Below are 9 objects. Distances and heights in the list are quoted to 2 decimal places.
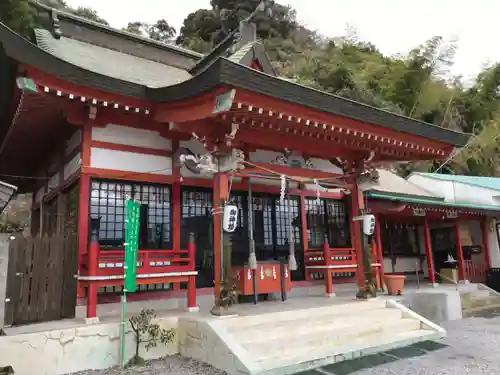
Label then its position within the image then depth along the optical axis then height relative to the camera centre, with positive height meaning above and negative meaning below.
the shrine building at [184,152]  6.13 +2.10
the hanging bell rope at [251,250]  7.31 +0.02
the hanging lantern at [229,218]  6.52 +0.56
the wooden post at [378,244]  11.00 +0.11
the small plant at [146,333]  5.86 -1.19
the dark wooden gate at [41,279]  6.01 -0.36
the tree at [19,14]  20.19 +12.57
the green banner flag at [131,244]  5.77 +0.15
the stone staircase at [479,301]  10.50 -1.55
